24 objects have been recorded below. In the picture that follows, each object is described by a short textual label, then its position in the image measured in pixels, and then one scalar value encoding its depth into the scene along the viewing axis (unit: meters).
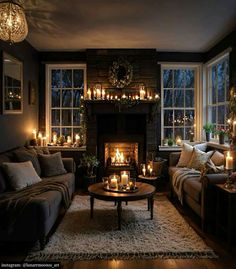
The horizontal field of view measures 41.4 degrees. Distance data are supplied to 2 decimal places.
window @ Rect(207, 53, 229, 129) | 5.66
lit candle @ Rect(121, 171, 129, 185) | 4.26
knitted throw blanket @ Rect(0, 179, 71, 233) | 3.25
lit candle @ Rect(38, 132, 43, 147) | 6.30
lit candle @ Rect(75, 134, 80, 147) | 6.43
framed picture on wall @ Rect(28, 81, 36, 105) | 5.88
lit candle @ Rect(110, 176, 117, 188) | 4.22
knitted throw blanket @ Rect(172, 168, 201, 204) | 4.76
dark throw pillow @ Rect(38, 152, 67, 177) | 5.05
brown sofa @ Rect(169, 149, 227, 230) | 3.76
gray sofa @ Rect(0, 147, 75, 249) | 3.27
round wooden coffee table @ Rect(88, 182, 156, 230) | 3.84
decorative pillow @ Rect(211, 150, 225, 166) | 4.85
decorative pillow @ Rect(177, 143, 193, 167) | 5.57
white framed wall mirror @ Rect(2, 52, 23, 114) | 4.58
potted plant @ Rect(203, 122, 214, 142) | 6.08
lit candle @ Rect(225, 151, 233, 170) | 3.60
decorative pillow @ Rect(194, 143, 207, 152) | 5.96
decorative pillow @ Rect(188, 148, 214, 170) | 5.28
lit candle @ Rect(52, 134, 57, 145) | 6.54
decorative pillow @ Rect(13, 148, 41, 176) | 4.59
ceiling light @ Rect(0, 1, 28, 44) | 3.04
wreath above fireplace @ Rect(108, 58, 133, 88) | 6.28
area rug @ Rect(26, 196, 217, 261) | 3.18
